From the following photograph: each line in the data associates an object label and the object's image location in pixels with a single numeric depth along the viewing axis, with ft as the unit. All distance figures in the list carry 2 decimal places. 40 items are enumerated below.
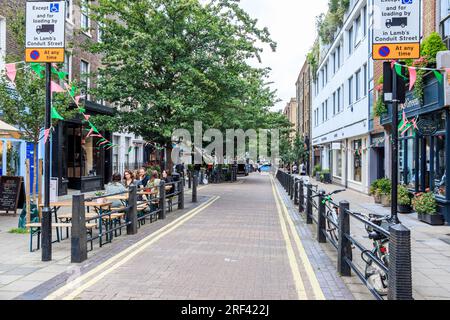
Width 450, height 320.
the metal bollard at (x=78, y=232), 24.81
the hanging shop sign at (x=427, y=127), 42.39
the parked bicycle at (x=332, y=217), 29.07
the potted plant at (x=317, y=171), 129.18
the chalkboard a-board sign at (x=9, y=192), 45.70
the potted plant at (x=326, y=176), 116.78
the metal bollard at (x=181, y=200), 53.54
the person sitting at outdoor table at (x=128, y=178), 41.81
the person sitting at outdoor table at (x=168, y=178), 51.75
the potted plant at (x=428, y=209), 40.65
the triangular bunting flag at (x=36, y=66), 31.24
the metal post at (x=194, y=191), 62.14
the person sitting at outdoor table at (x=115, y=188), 37.47
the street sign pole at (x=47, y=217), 25.03
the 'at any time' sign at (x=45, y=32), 25.70
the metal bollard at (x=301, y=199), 49.49
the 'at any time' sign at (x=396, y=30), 22.75
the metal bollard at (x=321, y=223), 31.60
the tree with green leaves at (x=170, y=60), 53.78
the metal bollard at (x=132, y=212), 34.47
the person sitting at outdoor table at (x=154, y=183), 44.09
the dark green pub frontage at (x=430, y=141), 40.42
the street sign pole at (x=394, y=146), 22.44
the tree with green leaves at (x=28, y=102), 38.55
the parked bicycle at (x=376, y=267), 17.98
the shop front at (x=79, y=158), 70.08
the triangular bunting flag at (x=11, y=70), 29.72
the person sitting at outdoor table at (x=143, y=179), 48.39
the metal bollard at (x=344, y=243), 22.13
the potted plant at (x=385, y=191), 55.43
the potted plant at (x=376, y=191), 58.54
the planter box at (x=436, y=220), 40.60
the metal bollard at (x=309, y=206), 40.81
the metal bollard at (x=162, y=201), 43.75
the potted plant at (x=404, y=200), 49.32
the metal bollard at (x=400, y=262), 14.35
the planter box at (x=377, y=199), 58.80
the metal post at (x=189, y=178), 95.28
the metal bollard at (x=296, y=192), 58.37
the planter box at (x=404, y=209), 50.14
